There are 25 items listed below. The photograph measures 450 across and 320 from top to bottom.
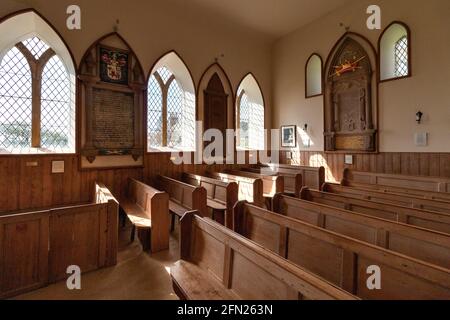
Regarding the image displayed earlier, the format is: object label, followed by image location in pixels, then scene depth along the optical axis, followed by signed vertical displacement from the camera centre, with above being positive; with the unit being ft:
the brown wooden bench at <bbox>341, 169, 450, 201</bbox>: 9.90 -1.26
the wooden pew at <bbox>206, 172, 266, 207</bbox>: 13.53 -1.63
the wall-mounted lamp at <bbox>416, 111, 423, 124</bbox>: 14.75 +2.53
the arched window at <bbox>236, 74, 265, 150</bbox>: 23.70 +4.20
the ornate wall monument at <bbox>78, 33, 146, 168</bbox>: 14.73 +3.40
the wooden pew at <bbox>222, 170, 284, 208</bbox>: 14.83 -1.51
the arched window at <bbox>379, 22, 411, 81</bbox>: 15.38 +6.72
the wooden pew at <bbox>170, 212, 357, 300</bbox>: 3.69 -2.06
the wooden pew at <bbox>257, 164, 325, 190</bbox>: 17.66 -0.87
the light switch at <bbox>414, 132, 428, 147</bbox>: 14.63 +1.21
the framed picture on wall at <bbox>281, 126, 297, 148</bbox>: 21.95 +2.07
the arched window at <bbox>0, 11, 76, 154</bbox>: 13.30 +3.77
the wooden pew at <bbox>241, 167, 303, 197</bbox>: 15.55 -1.17
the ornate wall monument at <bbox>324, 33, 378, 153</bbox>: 16.89 +4.41
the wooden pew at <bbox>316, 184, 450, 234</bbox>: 6.89 -1.58
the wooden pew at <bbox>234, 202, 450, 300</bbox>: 4.06 -2.03
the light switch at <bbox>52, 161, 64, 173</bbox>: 13.81 -0.33
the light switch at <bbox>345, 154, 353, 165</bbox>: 18.00 +0.06
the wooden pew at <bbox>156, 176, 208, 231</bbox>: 11.90 -1.86
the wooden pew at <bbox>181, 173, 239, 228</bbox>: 12.42 -2.05
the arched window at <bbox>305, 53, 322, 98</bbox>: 20.27 +6.82
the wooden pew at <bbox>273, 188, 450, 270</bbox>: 5.34 -1.79
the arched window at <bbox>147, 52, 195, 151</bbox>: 18.38 +4.01
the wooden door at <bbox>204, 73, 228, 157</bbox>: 20.23 +4.39
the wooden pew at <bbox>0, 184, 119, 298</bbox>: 7.64 -2.75
